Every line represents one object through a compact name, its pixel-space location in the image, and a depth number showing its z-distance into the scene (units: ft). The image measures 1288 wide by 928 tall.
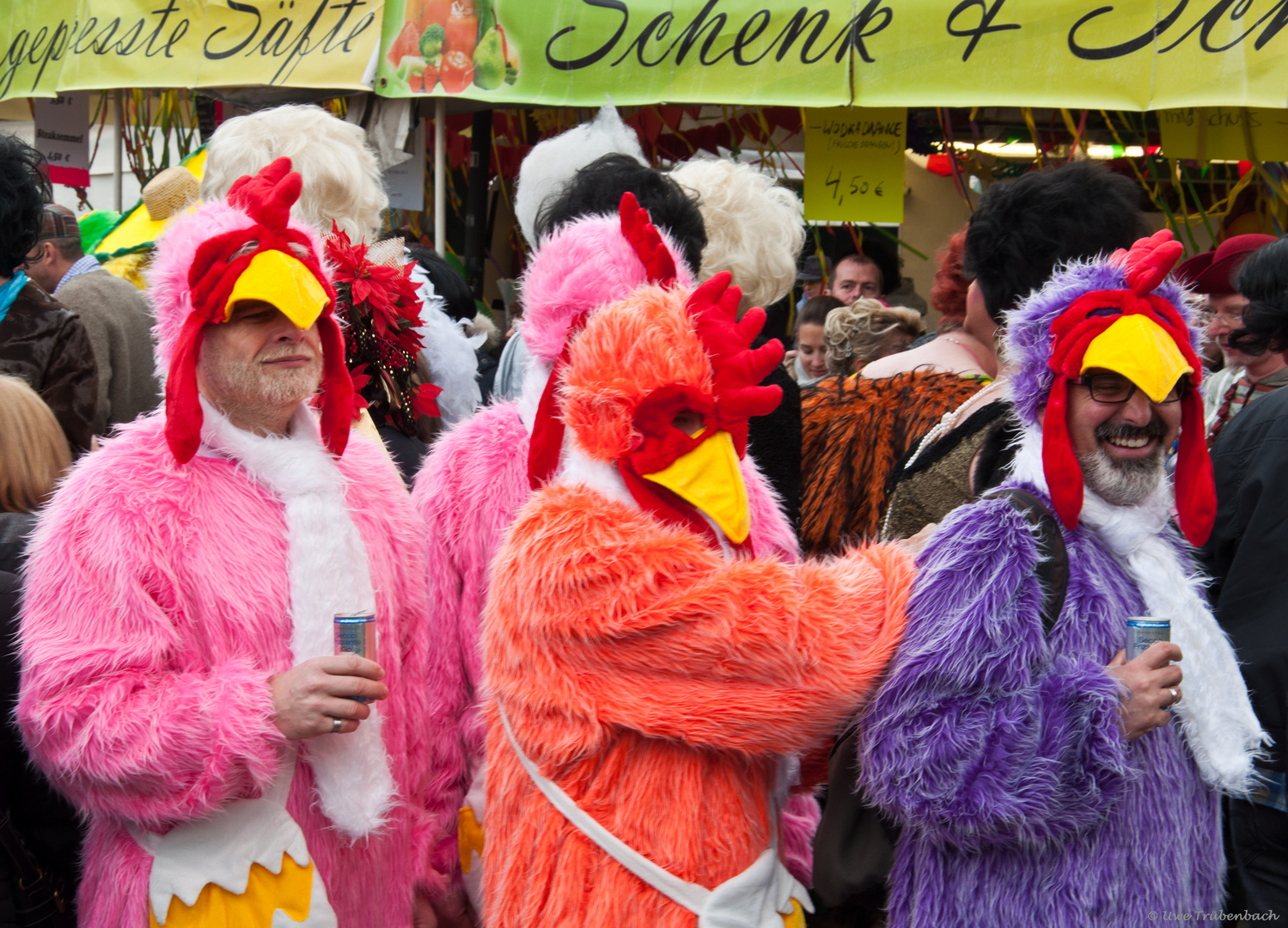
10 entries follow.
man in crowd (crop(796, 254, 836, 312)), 24.61
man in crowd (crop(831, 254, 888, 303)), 21.27
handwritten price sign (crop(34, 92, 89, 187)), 26.11
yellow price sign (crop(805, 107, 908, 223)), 19.52
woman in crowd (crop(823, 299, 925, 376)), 17.22
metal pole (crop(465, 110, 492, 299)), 23.34
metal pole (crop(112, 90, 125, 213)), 25.51
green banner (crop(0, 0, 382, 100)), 19.53
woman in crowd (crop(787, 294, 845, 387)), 20.34
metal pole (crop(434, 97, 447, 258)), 20.18
